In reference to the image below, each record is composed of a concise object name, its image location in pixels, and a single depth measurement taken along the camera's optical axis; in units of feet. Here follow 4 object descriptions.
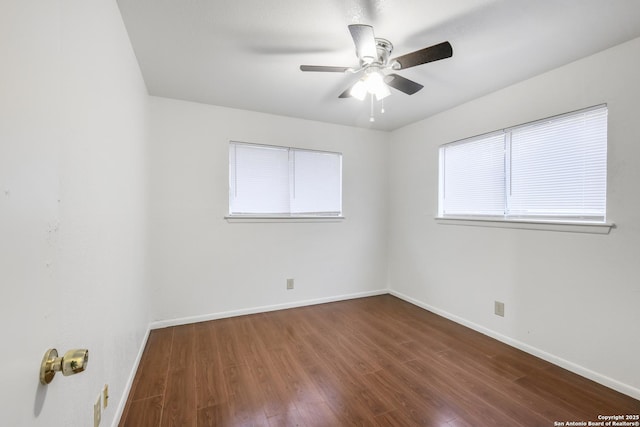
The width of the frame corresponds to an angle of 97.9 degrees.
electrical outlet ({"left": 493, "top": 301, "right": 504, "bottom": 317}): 8.57
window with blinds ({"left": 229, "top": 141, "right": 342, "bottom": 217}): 10.62
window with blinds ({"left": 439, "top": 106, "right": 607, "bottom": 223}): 6.88
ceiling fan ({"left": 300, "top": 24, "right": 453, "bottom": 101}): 4.99
